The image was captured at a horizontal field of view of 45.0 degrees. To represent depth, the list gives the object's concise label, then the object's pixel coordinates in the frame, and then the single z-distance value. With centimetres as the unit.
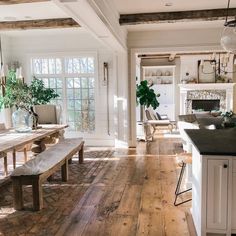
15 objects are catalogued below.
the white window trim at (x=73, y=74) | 702
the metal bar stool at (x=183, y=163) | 328
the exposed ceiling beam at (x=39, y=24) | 538
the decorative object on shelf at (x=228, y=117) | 410
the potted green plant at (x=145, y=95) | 835
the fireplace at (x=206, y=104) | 1109
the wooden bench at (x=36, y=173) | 329
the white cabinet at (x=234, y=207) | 239
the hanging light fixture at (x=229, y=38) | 299
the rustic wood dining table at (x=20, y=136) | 358
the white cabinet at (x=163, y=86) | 1208
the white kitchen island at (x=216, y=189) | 238
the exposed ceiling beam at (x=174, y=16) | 501
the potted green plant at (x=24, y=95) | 521
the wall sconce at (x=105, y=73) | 694
